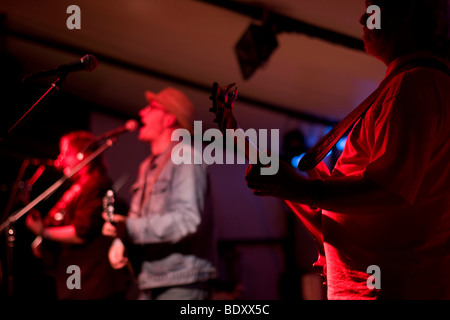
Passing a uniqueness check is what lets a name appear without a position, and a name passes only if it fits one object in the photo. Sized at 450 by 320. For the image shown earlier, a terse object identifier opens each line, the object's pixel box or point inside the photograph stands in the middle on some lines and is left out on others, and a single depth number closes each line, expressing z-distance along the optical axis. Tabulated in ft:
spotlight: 12.81
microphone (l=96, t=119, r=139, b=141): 11.78
